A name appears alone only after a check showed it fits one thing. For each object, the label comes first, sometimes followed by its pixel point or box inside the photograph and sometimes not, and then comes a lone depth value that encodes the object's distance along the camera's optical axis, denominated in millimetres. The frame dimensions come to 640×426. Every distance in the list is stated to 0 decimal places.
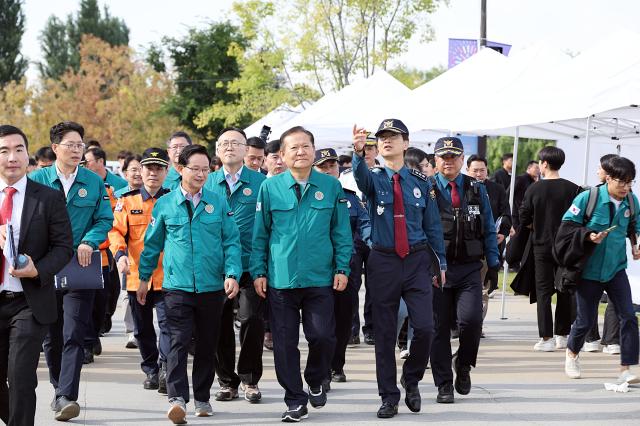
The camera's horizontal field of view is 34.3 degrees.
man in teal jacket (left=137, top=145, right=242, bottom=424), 7266
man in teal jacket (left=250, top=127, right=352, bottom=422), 7305
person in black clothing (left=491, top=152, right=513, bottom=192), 20344
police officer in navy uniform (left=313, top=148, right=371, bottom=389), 8562
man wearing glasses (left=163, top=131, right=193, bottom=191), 9219
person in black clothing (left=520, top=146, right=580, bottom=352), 10672
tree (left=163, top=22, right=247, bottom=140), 52719
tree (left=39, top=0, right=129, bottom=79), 92000
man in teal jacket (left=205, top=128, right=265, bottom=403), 7969
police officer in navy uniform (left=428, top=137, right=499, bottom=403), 8023
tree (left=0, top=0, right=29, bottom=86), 79969
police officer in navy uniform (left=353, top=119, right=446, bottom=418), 7430
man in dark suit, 5652
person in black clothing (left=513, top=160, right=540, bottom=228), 20000
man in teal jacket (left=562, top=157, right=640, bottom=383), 8648
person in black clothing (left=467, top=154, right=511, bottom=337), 11352
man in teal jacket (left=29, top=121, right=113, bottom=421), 7387
